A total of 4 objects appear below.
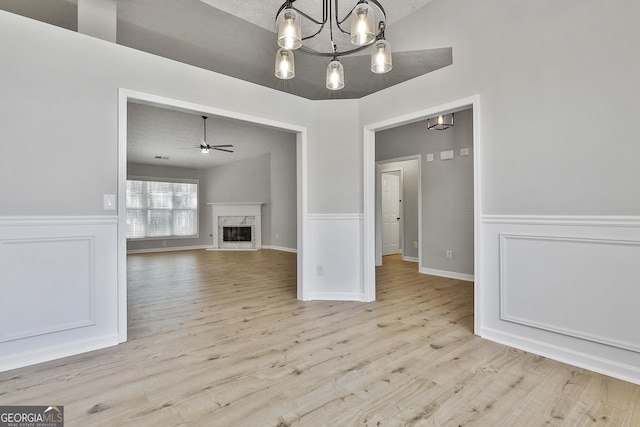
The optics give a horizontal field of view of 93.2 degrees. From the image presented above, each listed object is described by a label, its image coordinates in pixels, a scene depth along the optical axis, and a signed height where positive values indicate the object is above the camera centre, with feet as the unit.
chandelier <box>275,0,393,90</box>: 6.00 +3.73
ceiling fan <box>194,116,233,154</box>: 19.08 +5.39
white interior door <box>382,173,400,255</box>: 24.25 +0.15
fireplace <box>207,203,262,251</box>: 30.37 -1.03
